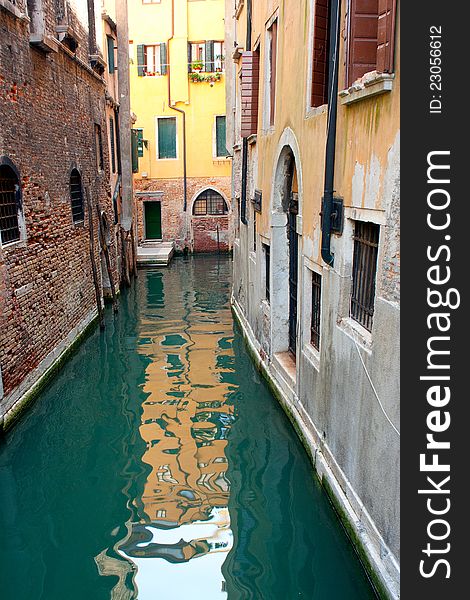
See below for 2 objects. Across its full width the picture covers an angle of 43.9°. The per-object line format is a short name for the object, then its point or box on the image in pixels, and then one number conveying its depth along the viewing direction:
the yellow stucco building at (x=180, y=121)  20.34
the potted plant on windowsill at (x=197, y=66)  20.56
